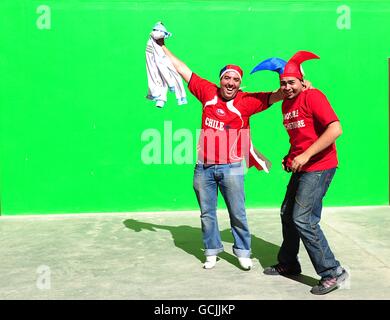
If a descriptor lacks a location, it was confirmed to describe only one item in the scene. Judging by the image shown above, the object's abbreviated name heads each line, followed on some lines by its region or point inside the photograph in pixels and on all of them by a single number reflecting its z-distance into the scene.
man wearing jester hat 3.66
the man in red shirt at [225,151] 4.21
